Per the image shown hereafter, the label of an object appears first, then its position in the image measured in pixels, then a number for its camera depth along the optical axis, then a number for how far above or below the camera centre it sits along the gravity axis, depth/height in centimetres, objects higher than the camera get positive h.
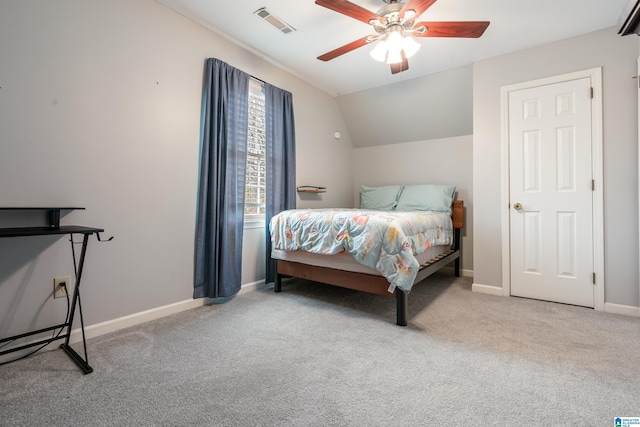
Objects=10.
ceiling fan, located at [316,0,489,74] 179 +131
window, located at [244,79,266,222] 297 +62
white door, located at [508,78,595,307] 250 +23
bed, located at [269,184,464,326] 206 -27
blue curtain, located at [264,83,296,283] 305 +68
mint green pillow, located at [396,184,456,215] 348 +24
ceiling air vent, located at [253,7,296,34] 226 +165
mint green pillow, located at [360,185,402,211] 392 +28
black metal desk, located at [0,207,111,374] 137 -33
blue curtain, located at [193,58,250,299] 243 +25
